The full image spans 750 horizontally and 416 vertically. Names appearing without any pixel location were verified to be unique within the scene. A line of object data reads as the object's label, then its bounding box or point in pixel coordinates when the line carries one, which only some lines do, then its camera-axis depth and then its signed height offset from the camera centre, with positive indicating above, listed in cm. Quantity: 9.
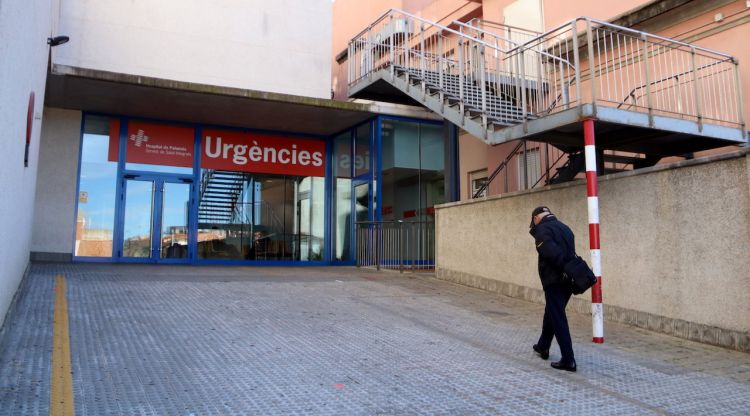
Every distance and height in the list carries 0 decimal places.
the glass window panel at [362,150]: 1552 +298
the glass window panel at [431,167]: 1557 +251
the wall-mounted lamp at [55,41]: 905 +353
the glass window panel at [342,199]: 1593 +162
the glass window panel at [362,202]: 1531 +149
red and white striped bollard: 620 +36
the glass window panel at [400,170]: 1527 +234
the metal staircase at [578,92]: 757 +275
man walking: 509 -23
